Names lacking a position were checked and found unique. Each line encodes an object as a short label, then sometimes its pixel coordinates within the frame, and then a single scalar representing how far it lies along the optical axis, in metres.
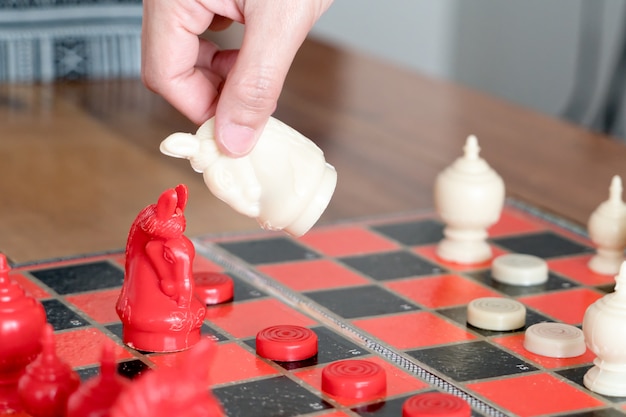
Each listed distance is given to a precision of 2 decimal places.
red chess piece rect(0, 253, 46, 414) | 0.61
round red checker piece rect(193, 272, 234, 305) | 0.70
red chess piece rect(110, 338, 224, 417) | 0.54
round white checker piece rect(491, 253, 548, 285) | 0.73
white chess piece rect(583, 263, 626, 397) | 0.61
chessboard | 0.62
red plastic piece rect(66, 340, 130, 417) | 0.57
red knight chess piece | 0.64
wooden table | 0.82
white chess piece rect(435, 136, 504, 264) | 0.75
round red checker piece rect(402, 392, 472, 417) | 0.59
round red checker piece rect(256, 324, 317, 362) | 0.64
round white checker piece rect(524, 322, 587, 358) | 0.65
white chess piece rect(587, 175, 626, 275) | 0.74
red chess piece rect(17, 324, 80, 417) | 0.59
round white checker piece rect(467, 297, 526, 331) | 0.67
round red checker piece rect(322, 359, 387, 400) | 0.61
